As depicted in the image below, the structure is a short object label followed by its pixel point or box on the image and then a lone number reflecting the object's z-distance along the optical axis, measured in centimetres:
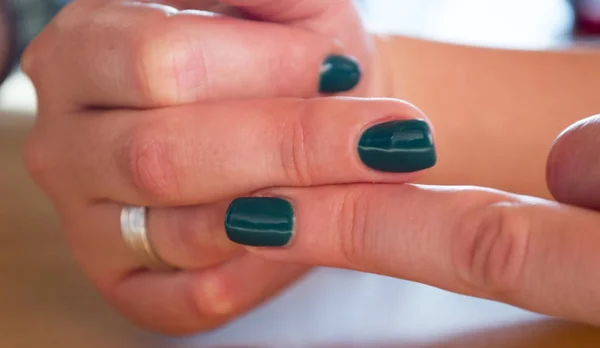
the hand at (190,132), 23
